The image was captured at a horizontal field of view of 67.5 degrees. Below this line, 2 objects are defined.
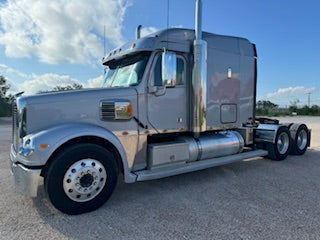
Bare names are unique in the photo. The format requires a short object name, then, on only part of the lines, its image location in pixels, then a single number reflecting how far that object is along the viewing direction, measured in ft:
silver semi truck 11.17
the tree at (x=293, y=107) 165.55
